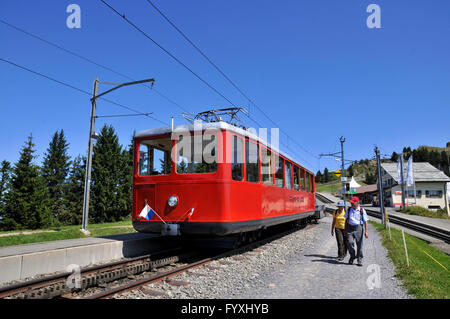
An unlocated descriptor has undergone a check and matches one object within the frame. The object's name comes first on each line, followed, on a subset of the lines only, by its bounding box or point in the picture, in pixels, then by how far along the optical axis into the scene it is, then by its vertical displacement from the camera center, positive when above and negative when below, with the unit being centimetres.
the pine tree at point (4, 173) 5046 +287
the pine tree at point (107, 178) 4062 +167
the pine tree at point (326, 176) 14238 +726
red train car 725 +27
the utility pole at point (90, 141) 1275 +207
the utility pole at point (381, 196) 1944 -23
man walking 741 -74
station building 4684 +32
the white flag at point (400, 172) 3654 +243
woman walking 791 -92
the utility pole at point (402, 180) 3586 +140
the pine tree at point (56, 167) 5644 +447
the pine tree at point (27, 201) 3425 -111
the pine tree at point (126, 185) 4128 +83
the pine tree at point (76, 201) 4491 -146
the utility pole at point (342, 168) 2935 +248
